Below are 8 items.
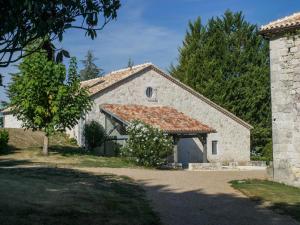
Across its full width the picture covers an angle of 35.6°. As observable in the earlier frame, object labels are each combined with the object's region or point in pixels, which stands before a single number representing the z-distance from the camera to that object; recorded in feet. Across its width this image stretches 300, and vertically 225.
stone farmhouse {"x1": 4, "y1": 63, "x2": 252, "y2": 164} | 93.91
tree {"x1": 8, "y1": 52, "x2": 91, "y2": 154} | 74.90
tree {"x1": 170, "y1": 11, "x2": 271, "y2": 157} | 130.41
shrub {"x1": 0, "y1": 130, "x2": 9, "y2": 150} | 81.05
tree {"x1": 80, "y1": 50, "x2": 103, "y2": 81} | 254.51
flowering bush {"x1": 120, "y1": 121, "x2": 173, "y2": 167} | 73.41
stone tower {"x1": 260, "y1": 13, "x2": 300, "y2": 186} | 50.62
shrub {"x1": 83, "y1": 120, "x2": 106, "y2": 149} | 92.58
